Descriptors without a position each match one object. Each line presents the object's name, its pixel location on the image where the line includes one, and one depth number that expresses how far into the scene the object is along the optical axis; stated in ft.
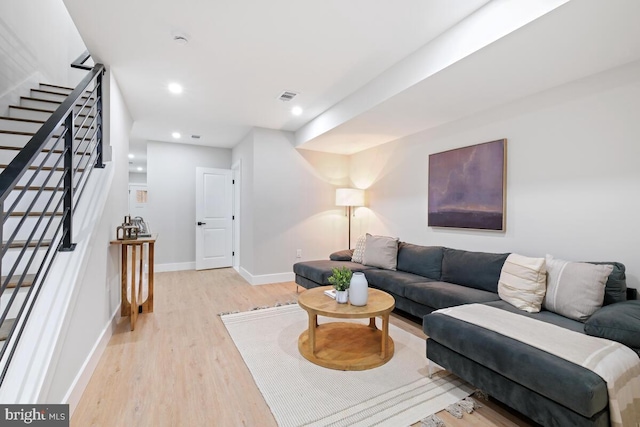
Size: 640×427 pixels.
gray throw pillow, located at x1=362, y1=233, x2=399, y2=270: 12.44
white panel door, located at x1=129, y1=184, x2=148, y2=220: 26.14
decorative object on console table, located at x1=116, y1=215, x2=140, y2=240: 10.06
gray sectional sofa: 4.49
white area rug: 5.63
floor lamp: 15.83
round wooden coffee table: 7.31
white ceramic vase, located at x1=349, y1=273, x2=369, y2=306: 7.77
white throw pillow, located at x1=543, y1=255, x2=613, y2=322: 6.58
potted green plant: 7.99
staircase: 4.25
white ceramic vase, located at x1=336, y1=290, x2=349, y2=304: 7.99
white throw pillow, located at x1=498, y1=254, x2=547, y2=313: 7.37
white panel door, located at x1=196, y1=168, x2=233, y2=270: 19.08
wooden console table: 9.66
